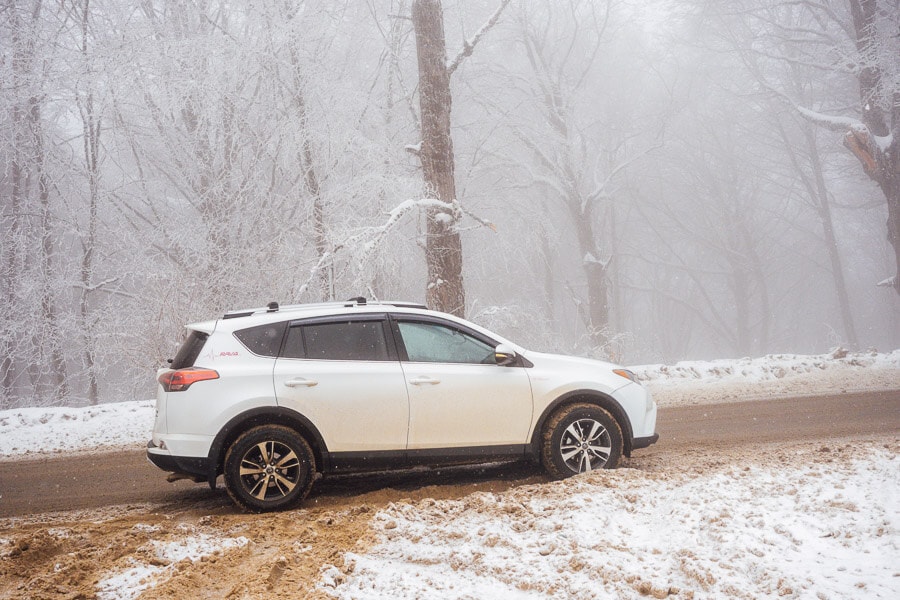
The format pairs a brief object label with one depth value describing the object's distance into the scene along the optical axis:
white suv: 5.90
